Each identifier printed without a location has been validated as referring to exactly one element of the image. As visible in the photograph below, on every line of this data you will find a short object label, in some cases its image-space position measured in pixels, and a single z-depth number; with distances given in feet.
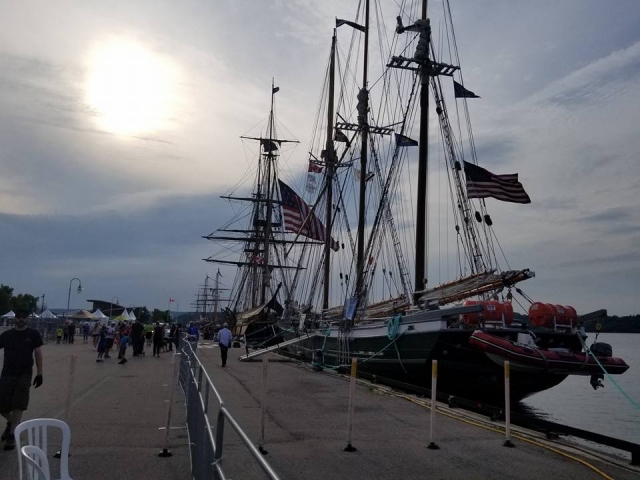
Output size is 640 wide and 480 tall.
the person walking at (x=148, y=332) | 115.34
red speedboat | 45.80
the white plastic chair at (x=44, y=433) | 14.28
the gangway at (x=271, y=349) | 78.79
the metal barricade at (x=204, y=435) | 11.31
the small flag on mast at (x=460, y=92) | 72.38
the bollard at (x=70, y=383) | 24.46
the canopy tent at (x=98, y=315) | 169.72
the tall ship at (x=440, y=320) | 50.21
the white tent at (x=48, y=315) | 177.99
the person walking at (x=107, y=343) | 80.77
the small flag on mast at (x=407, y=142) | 85.88
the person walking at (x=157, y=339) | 91.25
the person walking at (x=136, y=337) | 89.26
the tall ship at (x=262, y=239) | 171.32
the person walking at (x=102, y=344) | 75.85
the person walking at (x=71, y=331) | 122.11
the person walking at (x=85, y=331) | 144.75
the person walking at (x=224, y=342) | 71.92
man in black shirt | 25.12
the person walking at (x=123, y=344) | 74.63
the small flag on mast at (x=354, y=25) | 116.37
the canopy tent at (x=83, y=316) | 164.25
